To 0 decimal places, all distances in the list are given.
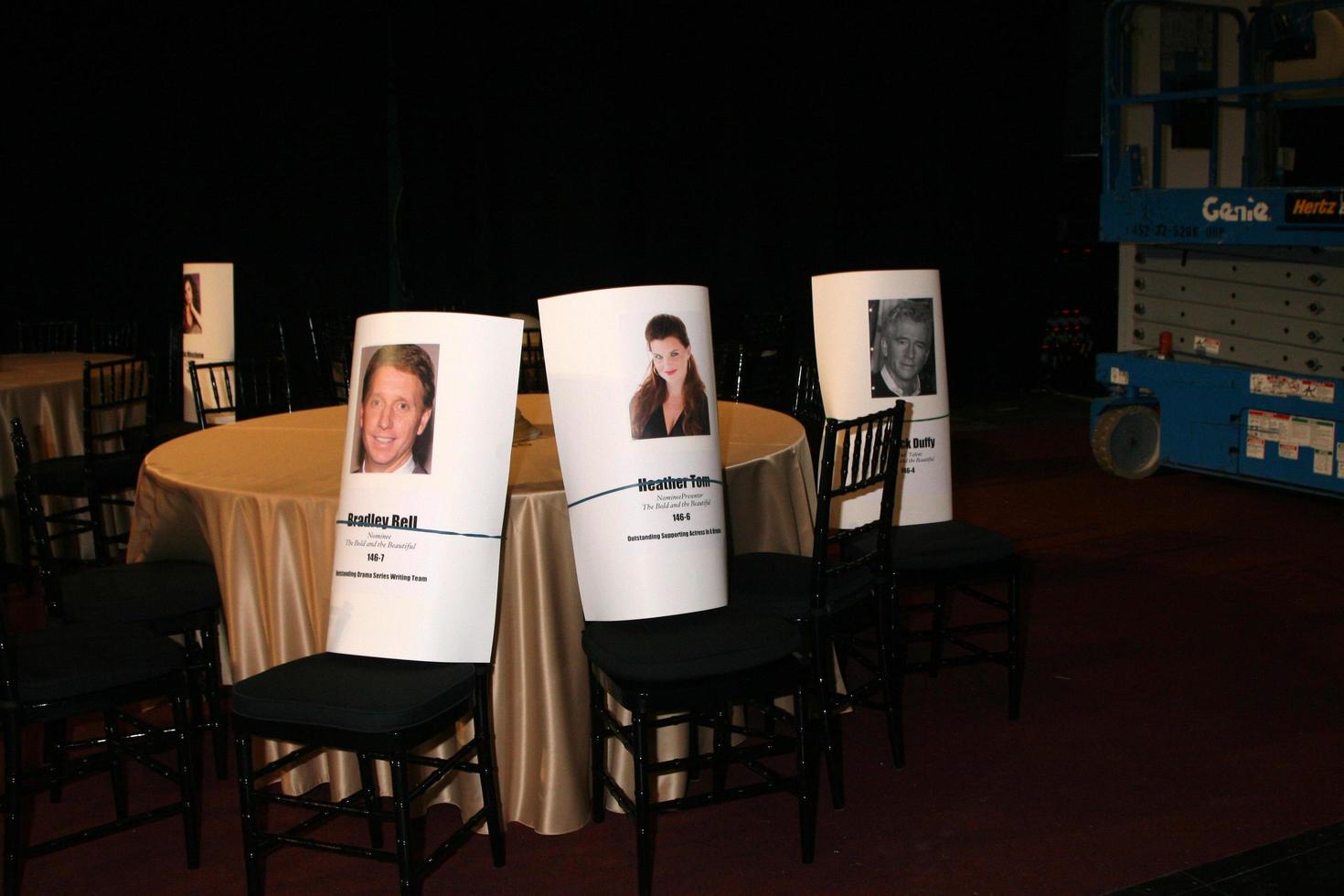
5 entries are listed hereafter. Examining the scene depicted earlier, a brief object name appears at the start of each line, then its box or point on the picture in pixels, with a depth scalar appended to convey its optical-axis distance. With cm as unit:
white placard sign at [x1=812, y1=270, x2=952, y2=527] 293
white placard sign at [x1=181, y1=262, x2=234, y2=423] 452
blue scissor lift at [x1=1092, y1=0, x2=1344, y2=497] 520
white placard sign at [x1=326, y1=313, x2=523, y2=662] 213
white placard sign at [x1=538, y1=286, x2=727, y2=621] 216
